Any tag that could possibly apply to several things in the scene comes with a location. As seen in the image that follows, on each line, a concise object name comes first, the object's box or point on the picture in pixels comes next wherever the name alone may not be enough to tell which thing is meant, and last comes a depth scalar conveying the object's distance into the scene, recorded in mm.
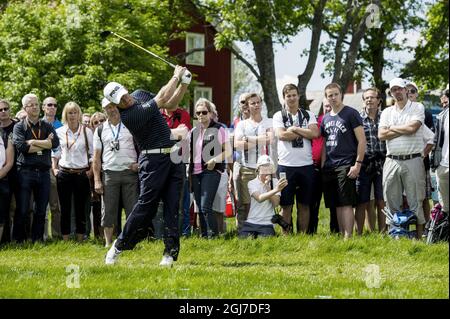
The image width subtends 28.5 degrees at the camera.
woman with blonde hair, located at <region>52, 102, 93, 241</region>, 13570
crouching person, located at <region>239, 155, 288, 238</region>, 12398
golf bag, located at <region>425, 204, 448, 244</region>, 11516
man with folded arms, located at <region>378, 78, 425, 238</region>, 11805
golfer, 9922
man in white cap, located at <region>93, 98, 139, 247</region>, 12688
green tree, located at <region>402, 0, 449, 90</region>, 35312
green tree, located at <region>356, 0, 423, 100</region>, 33406
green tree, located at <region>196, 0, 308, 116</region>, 28656
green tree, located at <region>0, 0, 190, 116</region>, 27875
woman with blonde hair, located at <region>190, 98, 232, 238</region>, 12766
